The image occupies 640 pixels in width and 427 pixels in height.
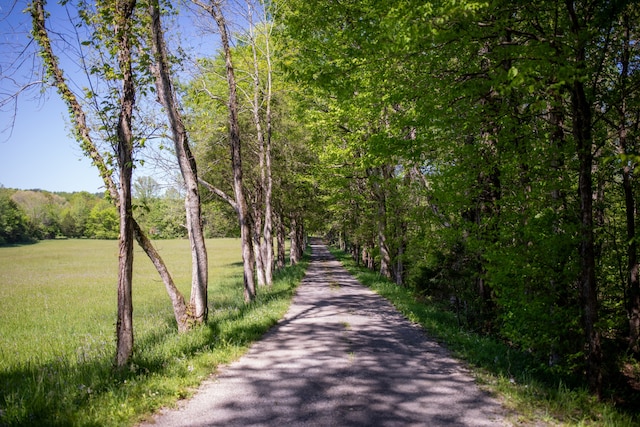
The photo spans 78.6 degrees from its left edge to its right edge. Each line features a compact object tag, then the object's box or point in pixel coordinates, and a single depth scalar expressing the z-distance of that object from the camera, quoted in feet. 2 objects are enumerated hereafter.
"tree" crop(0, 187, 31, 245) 295.48
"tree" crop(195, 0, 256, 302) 41.91
